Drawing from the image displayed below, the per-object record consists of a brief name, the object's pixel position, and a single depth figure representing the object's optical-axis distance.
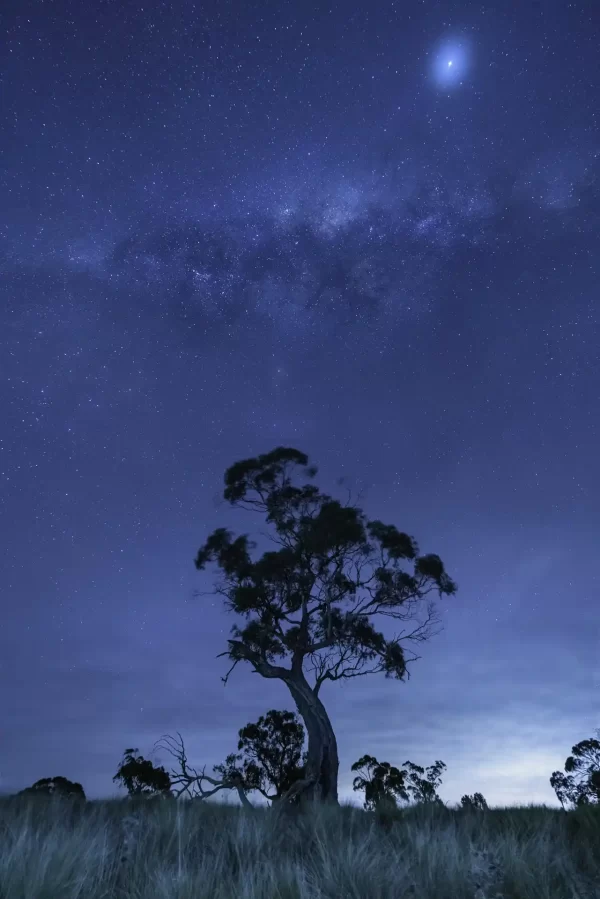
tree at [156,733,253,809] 22.16
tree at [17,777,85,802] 29.98
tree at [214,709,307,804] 33.16
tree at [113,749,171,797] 29.78
